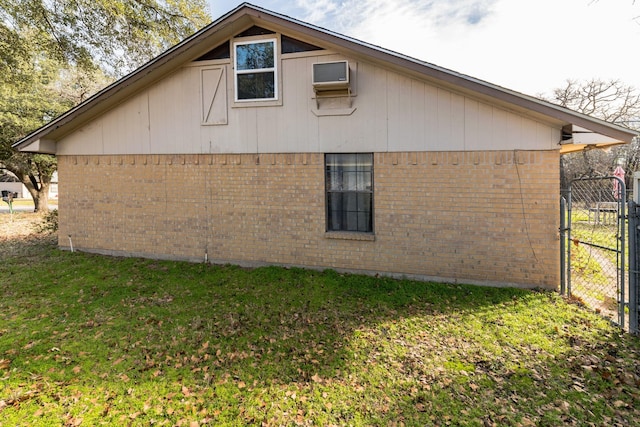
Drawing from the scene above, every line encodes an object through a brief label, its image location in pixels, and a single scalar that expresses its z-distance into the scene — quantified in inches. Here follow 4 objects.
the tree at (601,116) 1061.8
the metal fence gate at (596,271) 203.9
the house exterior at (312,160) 258.7
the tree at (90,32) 422.6
